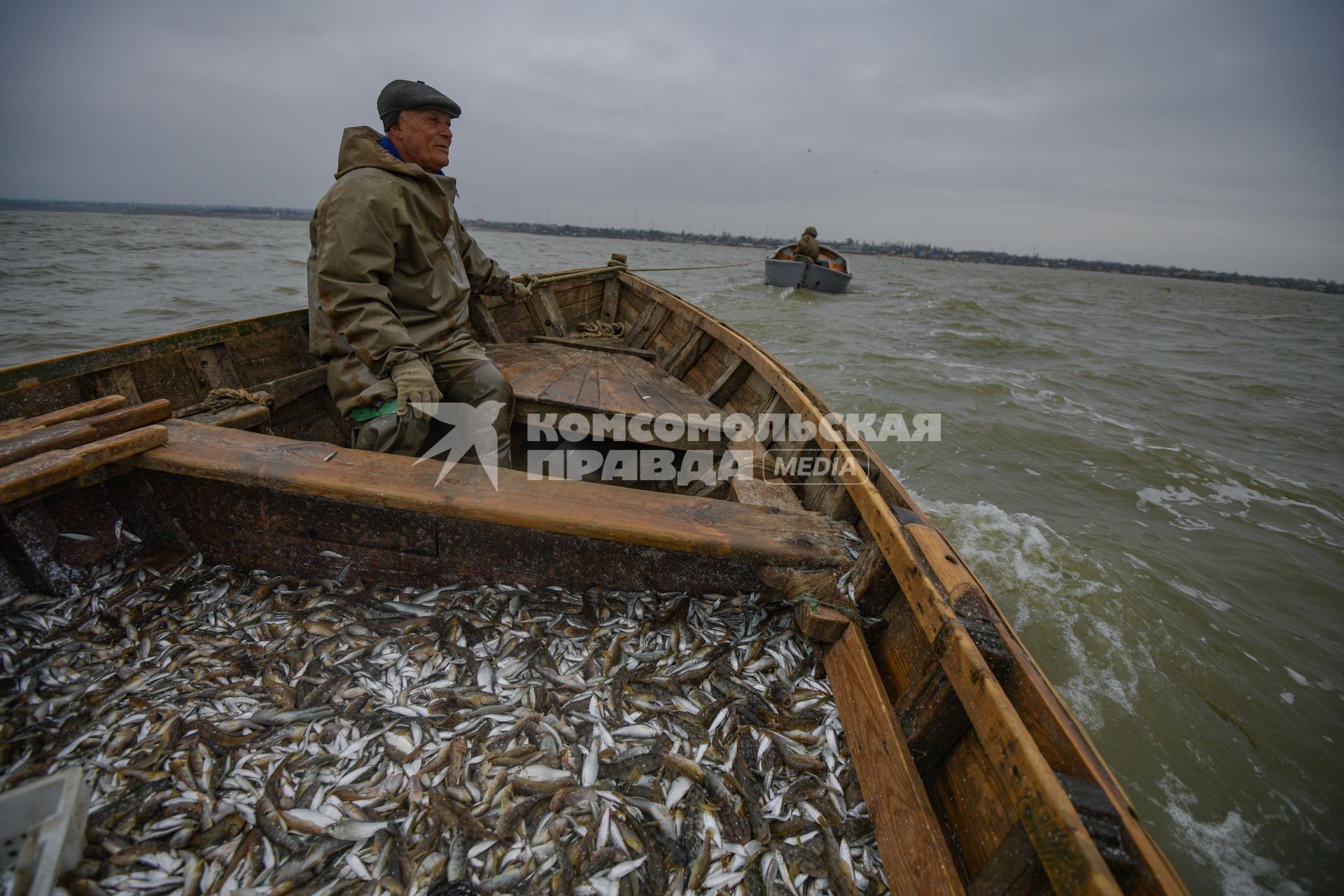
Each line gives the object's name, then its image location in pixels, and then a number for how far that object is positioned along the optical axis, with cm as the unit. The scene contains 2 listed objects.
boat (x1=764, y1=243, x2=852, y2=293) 2755
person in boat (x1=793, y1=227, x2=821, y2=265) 2683
